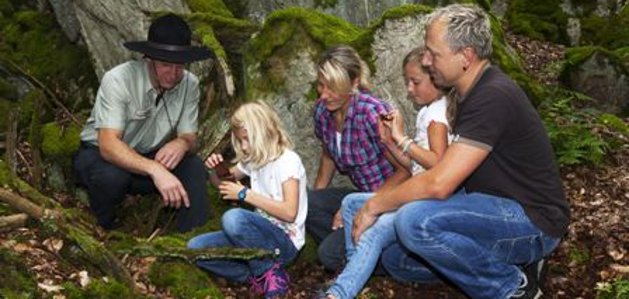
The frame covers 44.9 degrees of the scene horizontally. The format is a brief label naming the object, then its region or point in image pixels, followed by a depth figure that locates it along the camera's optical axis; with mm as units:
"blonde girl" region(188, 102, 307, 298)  5883
